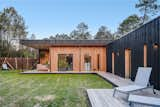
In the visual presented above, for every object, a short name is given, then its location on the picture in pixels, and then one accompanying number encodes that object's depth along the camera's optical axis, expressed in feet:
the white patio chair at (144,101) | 6.63
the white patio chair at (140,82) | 10.04
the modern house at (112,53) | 13.03
